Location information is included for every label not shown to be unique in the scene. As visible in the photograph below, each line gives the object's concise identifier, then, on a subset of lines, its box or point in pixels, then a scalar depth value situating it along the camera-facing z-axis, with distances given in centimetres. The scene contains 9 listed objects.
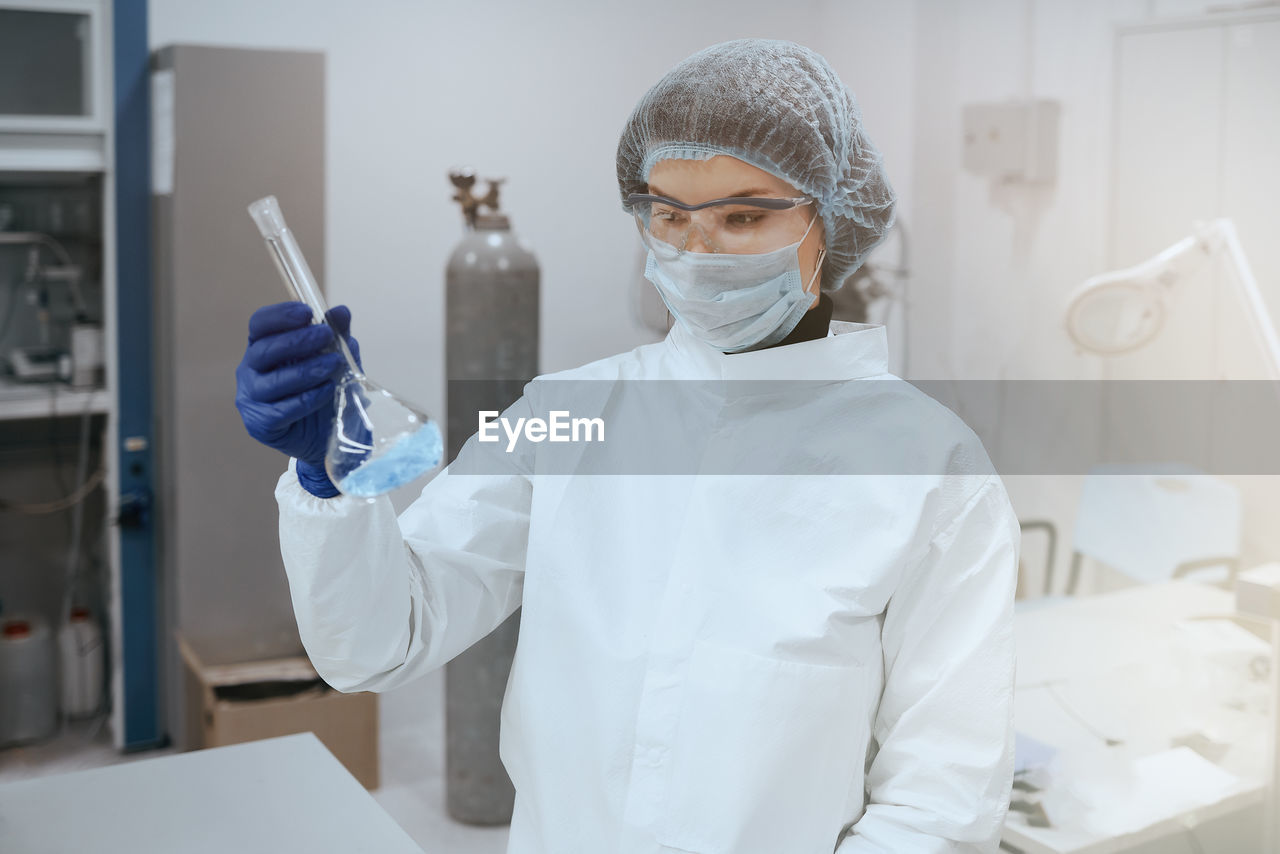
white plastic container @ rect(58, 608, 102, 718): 294
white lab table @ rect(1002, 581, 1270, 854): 156
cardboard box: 246
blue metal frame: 267
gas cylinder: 240
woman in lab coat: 89
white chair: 263
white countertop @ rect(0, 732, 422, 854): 112
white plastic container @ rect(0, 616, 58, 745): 282
